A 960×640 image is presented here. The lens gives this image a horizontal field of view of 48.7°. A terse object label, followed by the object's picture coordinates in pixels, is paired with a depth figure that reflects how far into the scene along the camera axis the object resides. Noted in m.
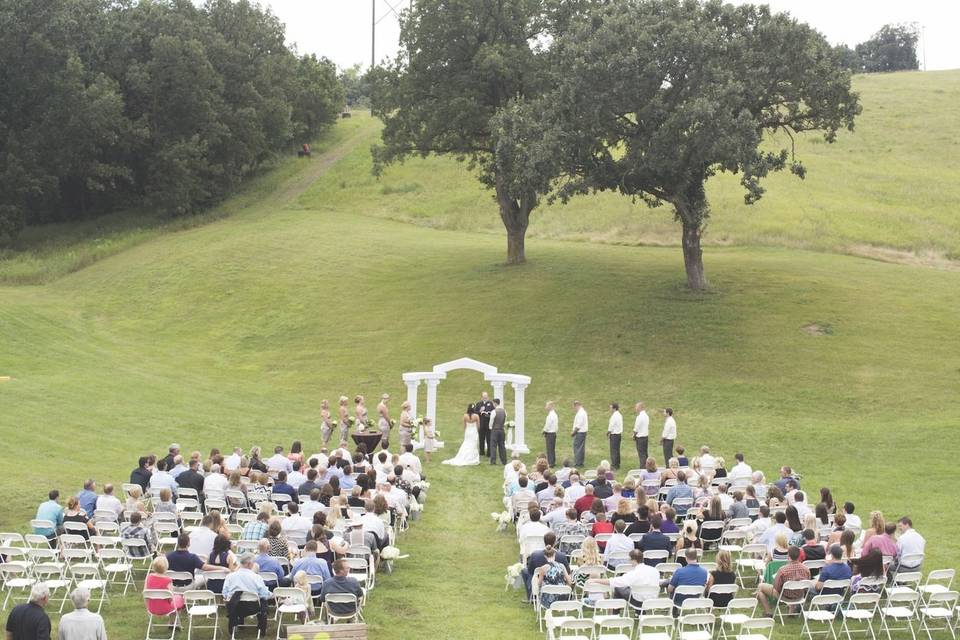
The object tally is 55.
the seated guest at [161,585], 13.55
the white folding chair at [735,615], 13.38
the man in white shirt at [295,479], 19.70
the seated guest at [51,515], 16.44
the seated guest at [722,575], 14.20
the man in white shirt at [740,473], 20.81
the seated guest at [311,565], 14.28
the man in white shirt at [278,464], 21.12
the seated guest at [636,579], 14.27
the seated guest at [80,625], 11.16
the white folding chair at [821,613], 13.61
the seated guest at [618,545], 15.60
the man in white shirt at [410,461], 22.11
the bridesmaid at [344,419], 28.95
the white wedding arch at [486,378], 29.03
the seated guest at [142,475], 19.64
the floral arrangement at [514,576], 16.09
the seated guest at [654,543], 15.89
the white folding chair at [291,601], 13.59
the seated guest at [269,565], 14.38
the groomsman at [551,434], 26.67
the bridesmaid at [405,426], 27.50
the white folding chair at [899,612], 13.55
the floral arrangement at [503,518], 19.79
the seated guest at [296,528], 15.88
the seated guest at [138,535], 16.17
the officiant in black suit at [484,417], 28.05
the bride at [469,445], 27.39
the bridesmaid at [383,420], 28.00
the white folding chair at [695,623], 12.80
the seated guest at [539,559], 14.77
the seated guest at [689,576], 14.17
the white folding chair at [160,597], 13.36
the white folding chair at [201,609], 13.35
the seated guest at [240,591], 13.66
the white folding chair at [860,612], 13.42
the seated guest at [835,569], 14.38
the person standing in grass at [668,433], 26.05
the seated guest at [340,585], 13.86
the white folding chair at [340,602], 13.67
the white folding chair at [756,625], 12.49
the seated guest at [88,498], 17.52
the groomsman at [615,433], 26.09
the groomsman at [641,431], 26.03
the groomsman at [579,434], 26.25
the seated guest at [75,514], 16.39
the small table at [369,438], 27.70
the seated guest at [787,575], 14.58
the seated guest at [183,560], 14.39
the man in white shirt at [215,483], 19.09
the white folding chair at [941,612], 13.51
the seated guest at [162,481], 18.95
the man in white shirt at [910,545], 15.06
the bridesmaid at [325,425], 28.41
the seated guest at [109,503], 17.08
